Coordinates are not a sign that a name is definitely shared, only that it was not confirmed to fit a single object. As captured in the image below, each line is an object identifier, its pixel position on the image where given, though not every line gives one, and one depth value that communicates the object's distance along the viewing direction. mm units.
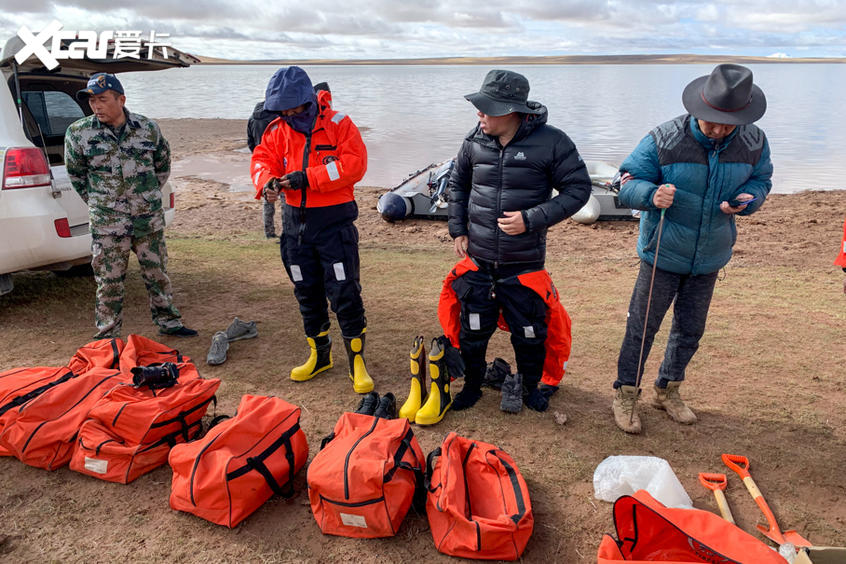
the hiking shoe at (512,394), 3797
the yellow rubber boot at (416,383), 3760
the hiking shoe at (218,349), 4527
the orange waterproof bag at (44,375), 3281
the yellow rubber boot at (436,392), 3680
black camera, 3361
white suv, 4594
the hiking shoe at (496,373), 4164
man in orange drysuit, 3717
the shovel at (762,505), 2674
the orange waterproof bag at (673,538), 2234
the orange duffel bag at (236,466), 2762
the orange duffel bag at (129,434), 3076
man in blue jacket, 3049
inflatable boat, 10445
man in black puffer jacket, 3348
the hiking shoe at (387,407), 3570
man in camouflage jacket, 4406
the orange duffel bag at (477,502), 2555
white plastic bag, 2918
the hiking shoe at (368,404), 3576
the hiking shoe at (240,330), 4946
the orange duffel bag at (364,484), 2646
